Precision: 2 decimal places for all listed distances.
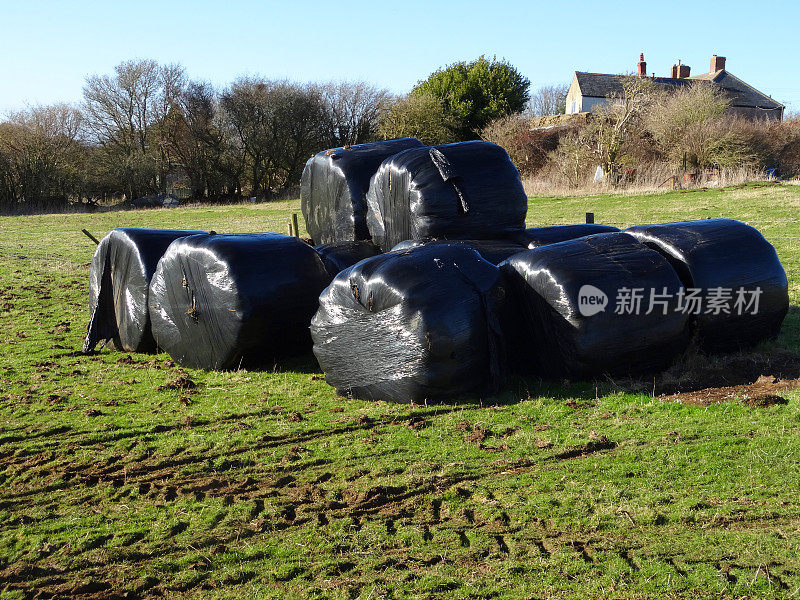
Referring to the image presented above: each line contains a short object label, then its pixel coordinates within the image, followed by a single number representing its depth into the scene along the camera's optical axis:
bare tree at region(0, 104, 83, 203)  39.09
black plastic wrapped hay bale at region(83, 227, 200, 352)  8.44
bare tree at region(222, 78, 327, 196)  41.50
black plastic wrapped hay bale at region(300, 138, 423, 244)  9.49
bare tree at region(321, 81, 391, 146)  42.59
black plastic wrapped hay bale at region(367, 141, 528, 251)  7.91
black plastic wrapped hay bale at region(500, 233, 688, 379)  6.28
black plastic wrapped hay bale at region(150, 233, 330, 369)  7.29
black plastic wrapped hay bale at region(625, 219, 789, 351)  6.84
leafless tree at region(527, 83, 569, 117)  74.38
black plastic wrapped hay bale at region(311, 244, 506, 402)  6.06
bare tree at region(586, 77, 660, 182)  28.19
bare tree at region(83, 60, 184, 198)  40.88
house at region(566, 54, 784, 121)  53.41
